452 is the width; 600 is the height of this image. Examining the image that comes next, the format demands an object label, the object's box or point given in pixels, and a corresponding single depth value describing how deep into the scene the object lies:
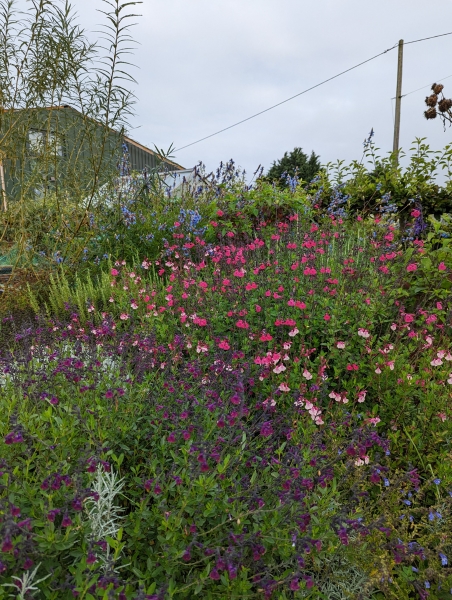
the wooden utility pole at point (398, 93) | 15.15
